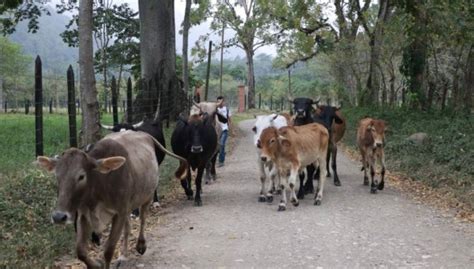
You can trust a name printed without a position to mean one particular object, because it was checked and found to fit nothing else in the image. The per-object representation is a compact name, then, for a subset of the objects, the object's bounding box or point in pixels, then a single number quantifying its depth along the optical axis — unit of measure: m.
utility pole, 48.00
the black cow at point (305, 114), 11.64
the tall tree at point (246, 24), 49.81
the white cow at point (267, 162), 10.68
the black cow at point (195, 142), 10.59
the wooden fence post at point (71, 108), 11.07
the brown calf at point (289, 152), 10.12
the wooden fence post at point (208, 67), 33.92
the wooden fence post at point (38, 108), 10.33
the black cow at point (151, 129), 9.61
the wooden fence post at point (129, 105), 14.88
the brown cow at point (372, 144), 11.62
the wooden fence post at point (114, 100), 13.87
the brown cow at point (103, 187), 5.59
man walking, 14.38
